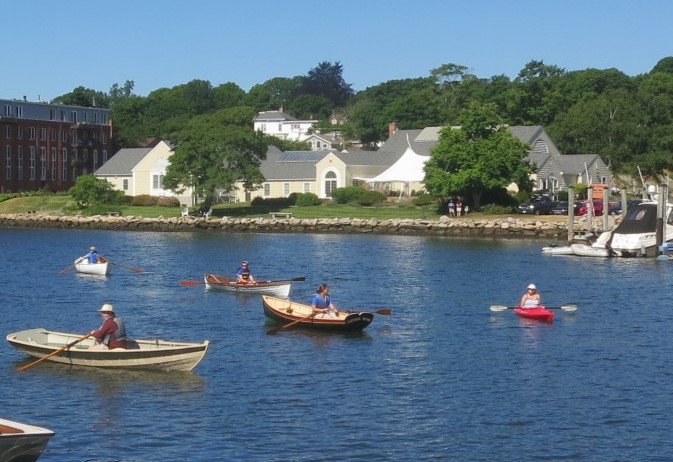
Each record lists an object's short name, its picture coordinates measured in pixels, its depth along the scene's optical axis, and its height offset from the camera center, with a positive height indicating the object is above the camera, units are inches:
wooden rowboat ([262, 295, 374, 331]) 1615.4 -158.9
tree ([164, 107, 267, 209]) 4357.8 +168.4
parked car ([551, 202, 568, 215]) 3996.1 -16.0
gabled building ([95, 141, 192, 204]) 5123.0 +136.1
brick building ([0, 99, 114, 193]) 5841.5 +302.7
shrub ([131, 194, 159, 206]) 4916.3 +12.3
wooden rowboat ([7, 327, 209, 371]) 1296.8 -170.1
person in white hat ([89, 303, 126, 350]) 1320.1 -147.3
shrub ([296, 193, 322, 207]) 4608.8 +13.6
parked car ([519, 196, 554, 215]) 4015.8 -12.8
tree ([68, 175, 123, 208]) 4906.5 +45.0
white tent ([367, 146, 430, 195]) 4453.7 +125.7
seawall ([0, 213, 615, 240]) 3737.7 -75.5
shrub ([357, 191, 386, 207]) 4522.6 +21.8
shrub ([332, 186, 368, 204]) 4568.7 +37.4
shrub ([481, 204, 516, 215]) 4033.0 -20.2
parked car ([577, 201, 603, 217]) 3920.0 -15.4
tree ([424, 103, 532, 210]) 3973.9 +153.0
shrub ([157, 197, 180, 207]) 4837.6 +4.2
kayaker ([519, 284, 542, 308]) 1827.0 -149.0
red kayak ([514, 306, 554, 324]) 1803.6 -168.6
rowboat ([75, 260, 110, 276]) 2593.5 -143.6
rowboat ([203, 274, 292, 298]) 2062.0 -150.4
